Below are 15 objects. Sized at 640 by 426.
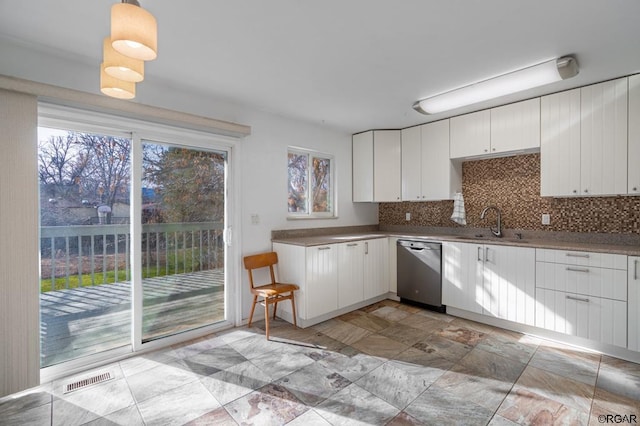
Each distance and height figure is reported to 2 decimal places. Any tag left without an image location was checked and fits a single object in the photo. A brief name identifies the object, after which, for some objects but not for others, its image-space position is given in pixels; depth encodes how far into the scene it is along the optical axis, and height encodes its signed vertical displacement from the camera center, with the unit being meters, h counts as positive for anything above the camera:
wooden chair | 2.93 -0.79
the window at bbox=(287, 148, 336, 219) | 3.86 +0.35
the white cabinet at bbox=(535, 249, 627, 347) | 2.44 -0.75
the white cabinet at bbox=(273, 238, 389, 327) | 3.15 -0.75
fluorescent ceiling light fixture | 2.26 +1.07
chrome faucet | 3.53 -0.17
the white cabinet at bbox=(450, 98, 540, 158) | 3.03 +0.85
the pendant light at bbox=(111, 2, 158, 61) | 1.11 +0.68
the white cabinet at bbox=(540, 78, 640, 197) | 2.58 +0.61
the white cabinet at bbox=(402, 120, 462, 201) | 3.73 +0.57
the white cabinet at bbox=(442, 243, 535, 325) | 2.89 -0.75
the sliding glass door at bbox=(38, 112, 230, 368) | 2.32 -0.23
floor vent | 2.12 -1.24
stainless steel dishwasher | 3.56 -0.79
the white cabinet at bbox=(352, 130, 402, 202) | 4.20 +0.62
